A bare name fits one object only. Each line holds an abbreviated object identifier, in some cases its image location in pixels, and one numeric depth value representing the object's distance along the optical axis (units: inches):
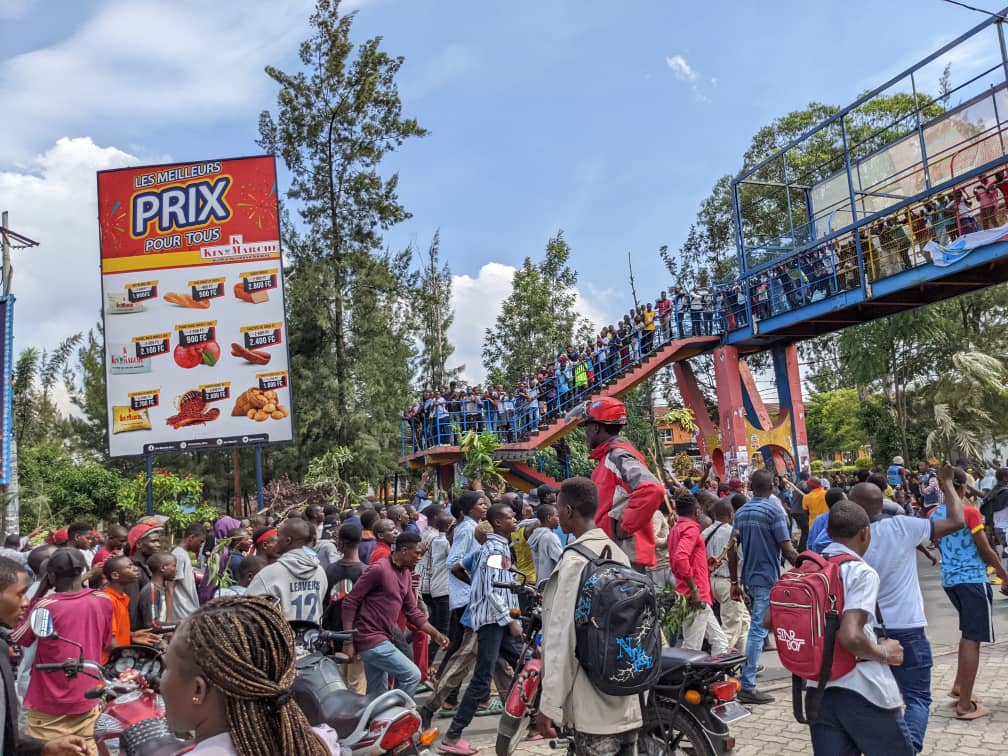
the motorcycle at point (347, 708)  142.7
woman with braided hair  70.4
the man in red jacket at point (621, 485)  174.2
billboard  668.7
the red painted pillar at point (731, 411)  733.9
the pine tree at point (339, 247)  1071.0
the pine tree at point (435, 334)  1443.2
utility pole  684.1
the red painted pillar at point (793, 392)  741.9
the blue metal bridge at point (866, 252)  557.0
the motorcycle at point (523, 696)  177.6
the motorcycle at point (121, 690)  135.5
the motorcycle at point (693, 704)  161.0
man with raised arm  173.6
